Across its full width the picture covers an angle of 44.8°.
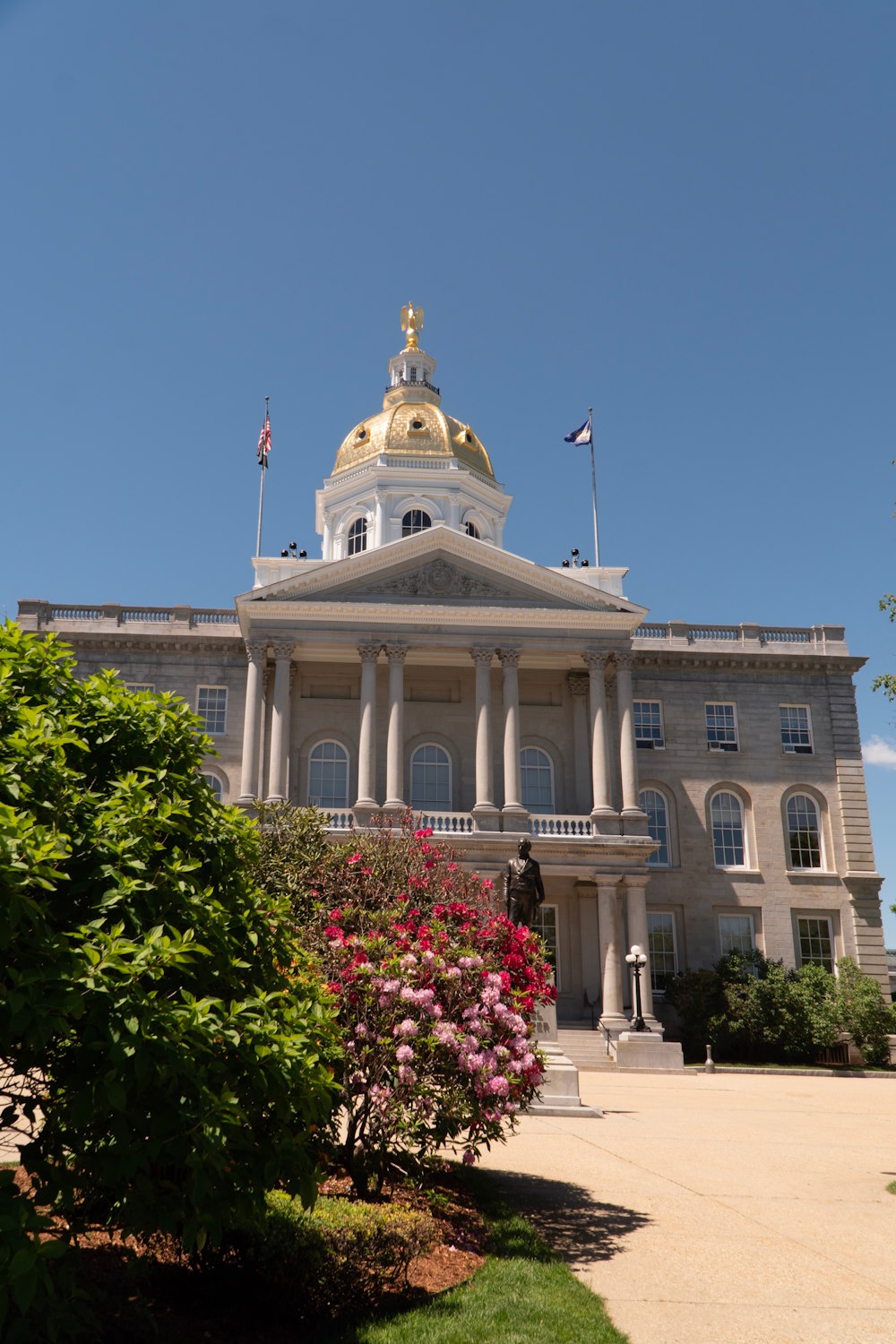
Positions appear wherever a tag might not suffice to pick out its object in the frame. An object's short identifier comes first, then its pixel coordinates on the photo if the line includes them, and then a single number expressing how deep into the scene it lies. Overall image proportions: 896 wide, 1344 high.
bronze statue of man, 19.98
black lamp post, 32.91
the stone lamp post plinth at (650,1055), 31.25
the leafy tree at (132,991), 4.91
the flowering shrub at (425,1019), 9.30
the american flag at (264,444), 44.53
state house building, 36.59
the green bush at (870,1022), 36.69
